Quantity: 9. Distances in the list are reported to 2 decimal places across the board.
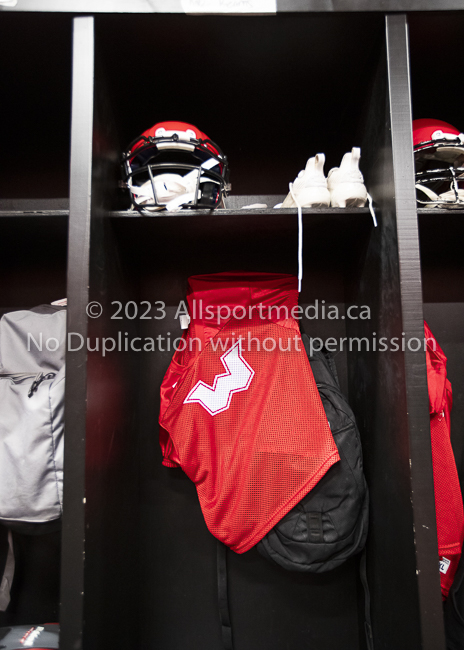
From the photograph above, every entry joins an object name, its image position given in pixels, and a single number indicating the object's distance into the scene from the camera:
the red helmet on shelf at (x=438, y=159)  0.85
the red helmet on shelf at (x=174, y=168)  0.83
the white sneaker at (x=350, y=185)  0.83
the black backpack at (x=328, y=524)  0.86
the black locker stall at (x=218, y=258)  0.72
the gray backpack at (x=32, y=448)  0.81
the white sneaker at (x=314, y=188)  0.85
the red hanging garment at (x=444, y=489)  0.87
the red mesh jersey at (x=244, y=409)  0.89
